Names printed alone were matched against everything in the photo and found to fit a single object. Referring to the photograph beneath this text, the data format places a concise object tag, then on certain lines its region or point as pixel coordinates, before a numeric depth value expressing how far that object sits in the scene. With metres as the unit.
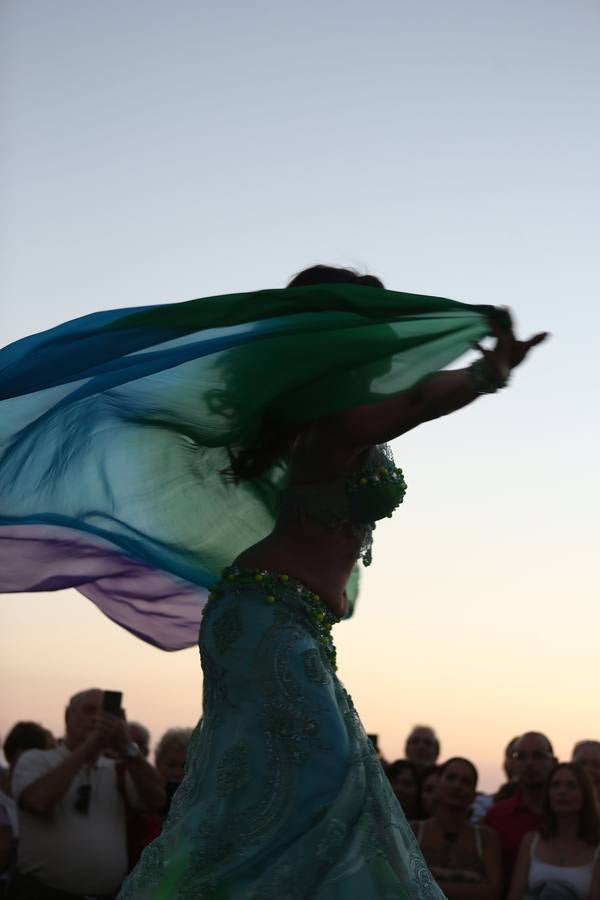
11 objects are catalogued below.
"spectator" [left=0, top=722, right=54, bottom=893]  5.41
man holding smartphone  5.06
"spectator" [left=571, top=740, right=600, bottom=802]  6.26
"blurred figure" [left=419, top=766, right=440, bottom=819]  6.59
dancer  2.96
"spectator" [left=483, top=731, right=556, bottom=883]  5.91
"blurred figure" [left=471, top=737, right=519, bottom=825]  6.89
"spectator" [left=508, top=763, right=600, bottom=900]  5.41
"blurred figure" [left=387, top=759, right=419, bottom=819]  6.67
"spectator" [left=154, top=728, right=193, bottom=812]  6.25
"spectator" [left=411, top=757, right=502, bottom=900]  5.68
